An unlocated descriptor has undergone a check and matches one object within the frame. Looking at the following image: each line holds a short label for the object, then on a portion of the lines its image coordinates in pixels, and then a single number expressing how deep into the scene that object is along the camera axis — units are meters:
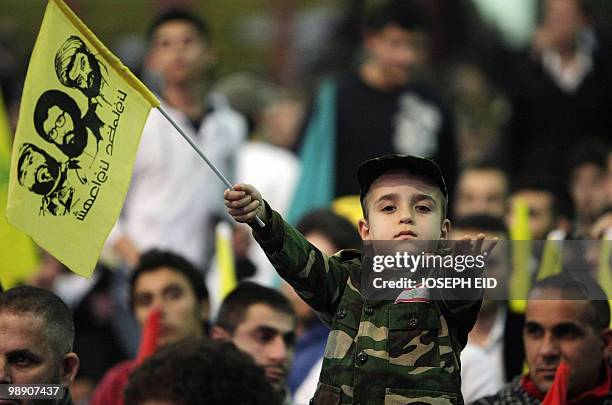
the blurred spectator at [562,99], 25.11
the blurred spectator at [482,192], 22.52
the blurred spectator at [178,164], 21.12
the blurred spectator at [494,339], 15.75
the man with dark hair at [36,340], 12.57
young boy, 11.46
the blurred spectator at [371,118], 21.67
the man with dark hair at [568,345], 13.22
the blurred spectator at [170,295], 17.03
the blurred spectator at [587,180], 23.05
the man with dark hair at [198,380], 11.83
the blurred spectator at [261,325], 15.39
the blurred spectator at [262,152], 20.62
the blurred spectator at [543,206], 20.94
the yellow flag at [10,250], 15.92
